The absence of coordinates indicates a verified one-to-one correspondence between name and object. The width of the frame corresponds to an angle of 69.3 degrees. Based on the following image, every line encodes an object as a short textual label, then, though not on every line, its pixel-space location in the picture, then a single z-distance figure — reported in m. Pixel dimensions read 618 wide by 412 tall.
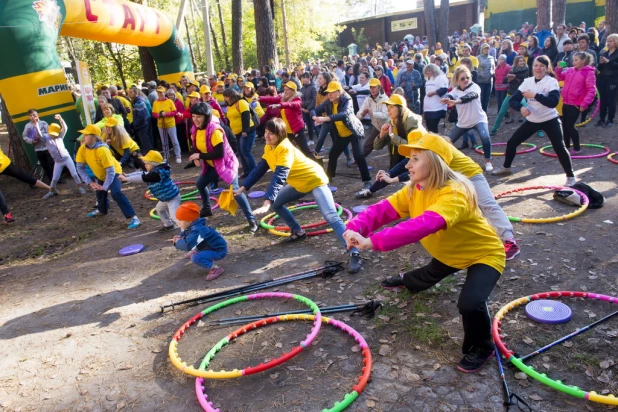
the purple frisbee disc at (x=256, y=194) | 10.85
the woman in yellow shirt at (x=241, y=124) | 11.48
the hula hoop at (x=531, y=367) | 3.56
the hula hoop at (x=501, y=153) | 11.55
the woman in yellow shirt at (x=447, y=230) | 3.58
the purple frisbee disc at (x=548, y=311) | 4.77
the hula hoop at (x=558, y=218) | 7.23
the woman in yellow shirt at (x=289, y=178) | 6.71
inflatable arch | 12.51
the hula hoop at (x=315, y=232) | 7.91
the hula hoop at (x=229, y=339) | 4.33
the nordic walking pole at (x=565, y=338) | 4.22
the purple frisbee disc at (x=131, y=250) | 8.21
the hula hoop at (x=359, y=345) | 3.92
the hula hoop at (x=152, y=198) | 11.57
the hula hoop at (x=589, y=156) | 10.24
